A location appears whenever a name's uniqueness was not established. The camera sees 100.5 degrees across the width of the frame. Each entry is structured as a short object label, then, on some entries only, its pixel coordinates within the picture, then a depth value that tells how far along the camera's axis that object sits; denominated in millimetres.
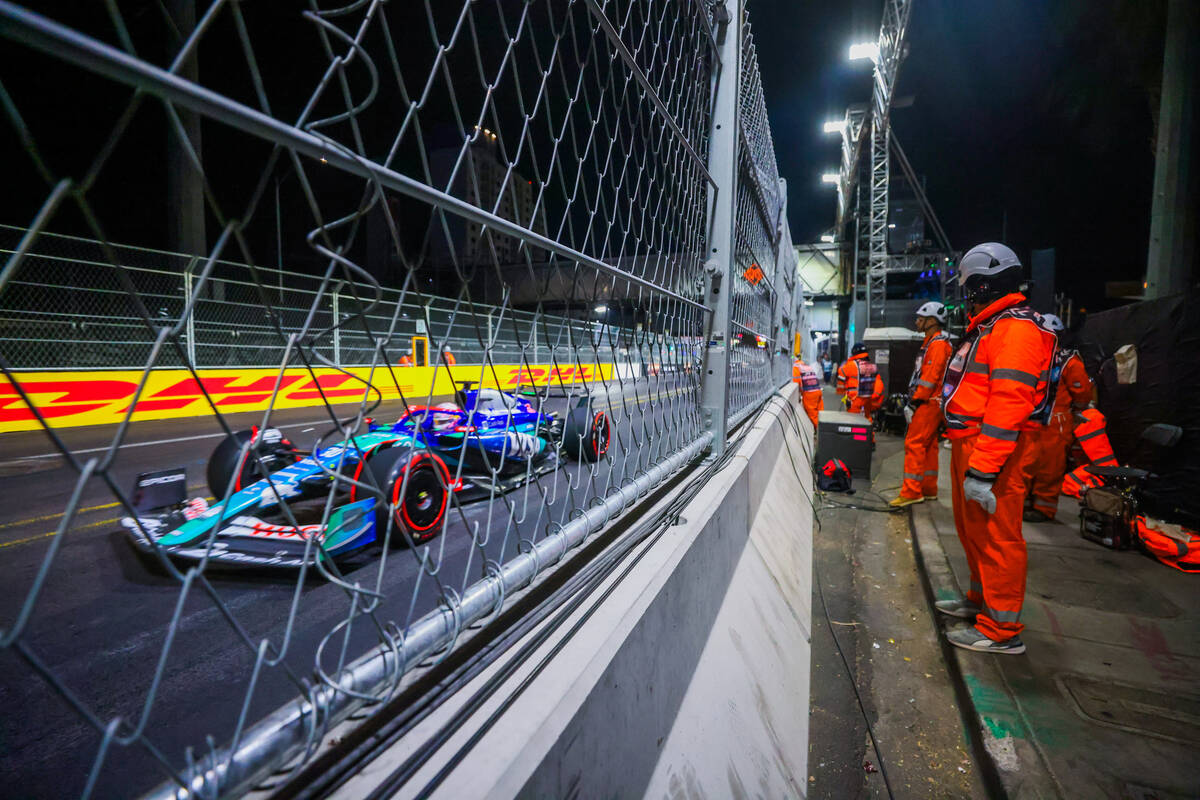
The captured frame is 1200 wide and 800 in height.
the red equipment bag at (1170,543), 3343
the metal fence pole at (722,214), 2172
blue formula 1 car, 2246
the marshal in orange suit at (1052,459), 4492
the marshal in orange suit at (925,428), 4945
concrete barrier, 730
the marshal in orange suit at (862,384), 8484
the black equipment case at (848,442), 5945
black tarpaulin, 4125
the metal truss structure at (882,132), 12695
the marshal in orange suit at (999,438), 2422
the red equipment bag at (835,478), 5684
